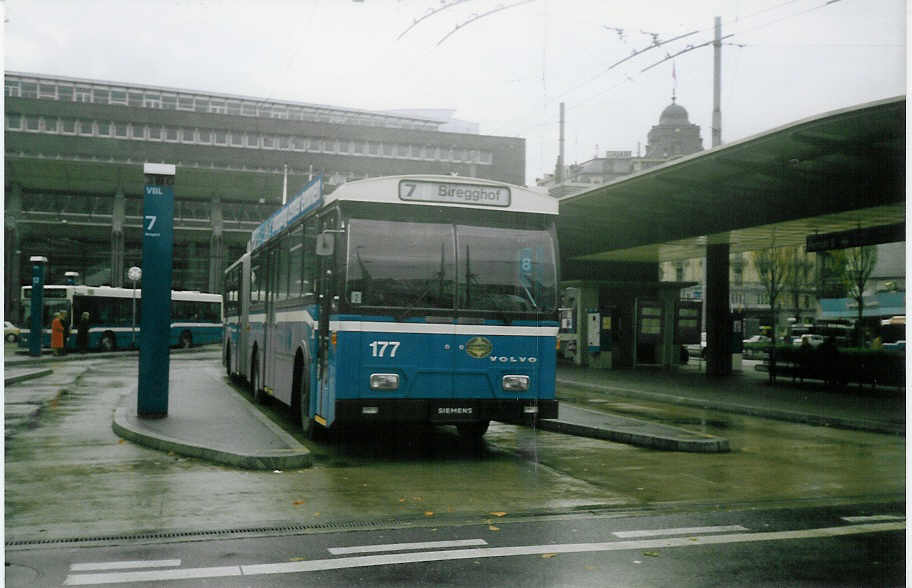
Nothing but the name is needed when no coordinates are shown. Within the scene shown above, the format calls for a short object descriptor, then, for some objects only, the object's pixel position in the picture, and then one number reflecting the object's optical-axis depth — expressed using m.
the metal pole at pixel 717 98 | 22.27
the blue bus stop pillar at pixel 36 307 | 30.08
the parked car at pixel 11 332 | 38.81
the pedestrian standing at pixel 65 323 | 34.77
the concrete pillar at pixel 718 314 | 27.86
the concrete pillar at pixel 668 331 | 31.31
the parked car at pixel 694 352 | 45.06
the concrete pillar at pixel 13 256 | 24.70
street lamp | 32.11
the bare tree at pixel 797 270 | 54.59
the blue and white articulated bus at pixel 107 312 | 34.81
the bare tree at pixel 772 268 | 54.03
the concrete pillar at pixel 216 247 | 39.70
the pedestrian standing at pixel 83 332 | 35.12
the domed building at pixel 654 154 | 98.31
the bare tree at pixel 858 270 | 36.94
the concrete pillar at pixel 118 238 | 34.81
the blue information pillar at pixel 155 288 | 12.77
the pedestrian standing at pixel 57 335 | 33.38
